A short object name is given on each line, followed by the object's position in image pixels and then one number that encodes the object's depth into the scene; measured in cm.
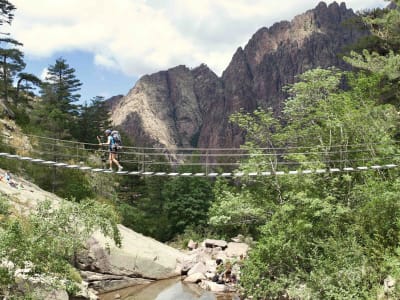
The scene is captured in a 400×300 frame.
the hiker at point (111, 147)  1388
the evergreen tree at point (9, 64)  3303
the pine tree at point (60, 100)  3700
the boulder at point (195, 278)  2317
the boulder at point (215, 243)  2877
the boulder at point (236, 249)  2655
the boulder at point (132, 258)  2102
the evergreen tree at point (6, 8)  2944
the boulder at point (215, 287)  2111
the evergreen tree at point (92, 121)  4541
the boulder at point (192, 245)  3176
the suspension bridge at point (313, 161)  1488
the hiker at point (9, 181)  2050
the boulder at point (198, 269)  2411
